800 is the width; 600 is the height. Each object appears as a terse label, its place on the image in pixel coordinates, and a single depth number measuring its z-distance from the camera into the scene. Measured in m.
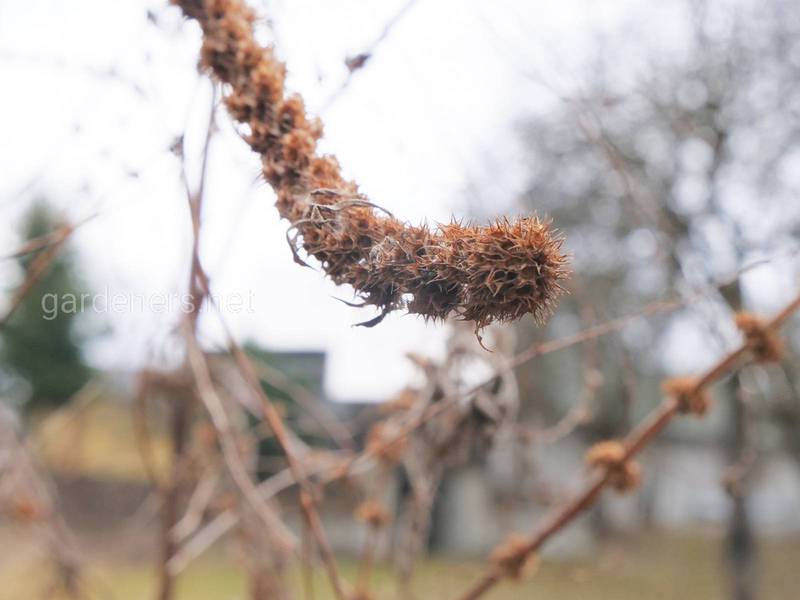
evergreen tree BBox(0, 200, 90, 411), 6.04
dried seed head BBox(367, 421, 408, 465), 0.44
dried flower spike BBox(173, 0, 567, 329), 0.21
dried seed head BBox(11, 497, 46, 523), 0.50
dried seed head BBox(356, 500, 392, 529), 0.43
